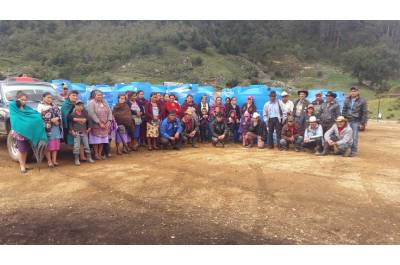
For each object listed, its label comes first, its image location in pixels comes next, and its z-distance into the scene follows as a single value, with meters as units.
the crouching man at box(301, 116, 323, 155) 8.63
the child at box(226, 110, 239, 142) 9.94
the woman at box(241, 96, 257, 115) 9.82
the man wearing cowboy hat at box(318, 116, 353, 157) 8.23
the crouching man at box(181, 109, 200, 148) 9.40
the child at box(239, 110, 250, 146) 9.76
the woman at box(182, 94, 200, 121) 9.68
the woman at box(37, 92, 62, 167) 6.76
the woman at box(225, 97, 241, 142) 10.06
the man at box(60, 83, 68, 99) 10.25
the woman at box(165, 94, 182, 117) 9.31
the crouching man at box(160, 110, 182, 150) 8.86
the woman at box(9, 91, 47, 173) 6.46
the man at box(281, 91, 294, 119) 9.35
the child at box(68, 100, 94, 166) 7.07
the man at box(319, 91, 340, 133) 8.72
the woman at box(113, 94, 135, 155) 8.28
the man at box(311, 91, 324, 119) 9.03
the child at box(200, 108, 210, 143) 10.15
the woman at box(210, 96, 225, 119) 9.80
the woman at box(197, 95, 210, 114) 10.29
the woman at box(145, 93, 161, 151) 8.80
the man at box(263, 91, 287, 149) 9.28
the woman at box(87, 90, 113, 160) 7.46
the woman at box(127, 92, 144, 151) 8.70
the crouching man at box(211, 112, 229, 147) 9.68
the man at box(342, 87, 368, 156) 8.36
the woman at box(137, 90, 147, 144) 8.95
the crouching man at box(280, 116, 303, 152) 9.03
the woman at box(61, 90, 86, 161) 7.17
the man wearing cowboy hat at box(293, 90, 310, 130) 9.08
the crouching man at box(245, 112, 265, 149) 9.54
